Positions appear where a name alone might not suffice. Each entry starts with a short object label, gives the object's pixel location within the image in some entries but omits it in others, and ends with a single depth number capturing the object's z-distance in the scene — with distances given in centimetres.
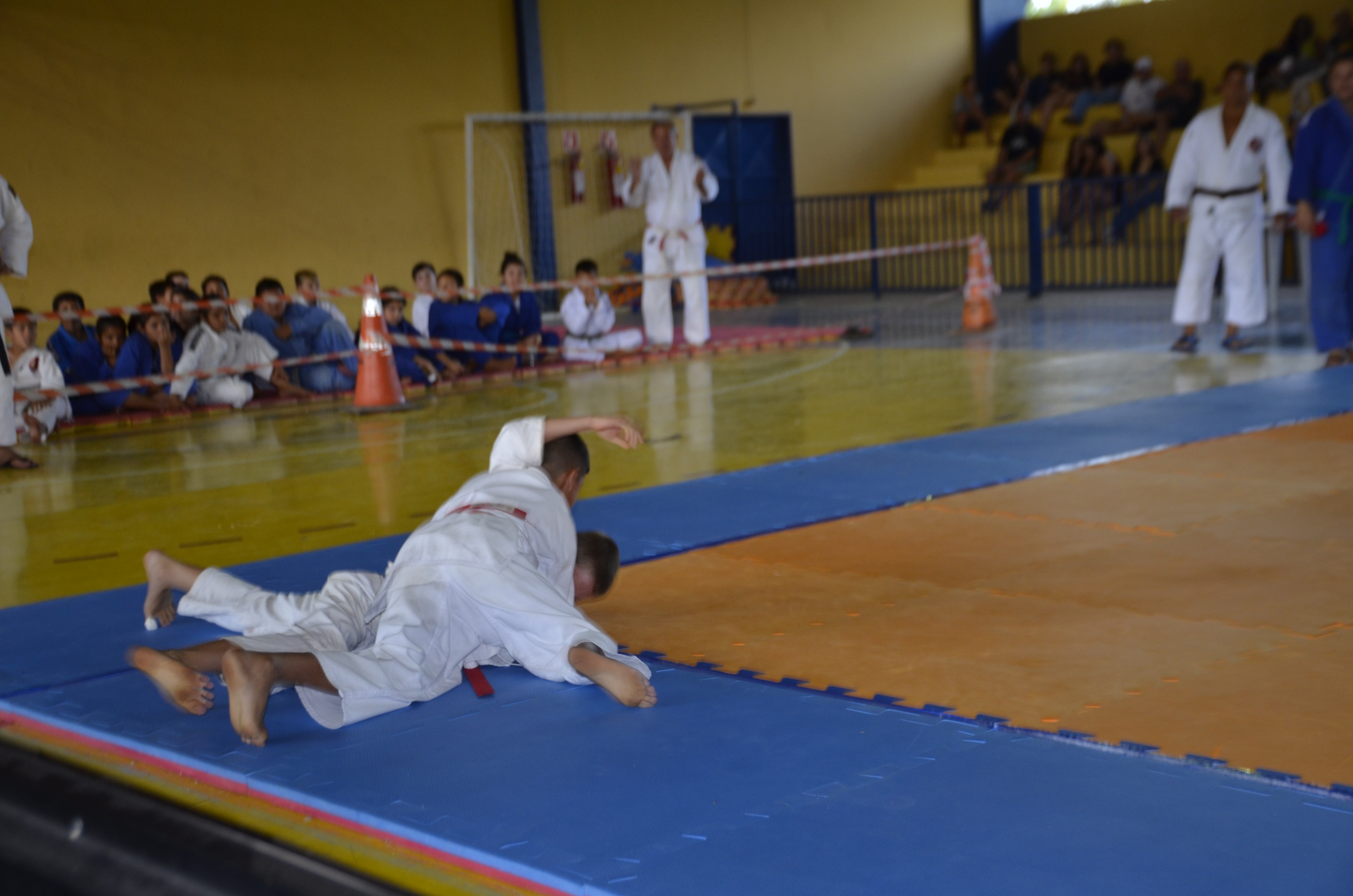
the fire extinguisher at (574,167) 1552
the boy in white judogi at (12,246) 654
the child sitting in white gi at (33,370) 788
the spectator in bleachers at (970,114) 1919
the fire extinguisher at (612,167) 1578
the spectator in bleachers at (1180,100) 1695
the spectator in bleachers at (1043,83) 1891
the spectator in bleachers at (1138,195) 1482
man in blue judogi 743
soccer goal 1476
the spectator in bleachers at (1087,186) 1531
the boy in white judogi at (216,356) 857
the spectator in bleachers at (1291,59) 1608
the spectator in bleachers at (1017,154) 1762
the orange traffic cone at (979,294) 1180
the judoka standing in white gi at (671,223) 1132
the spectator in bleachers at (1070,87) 1844
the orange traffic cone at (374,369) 826
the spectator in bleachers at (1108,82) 1802
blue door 1781
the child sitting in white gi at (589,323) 1059
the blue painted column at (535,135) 1522
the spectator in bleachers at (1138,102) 1711
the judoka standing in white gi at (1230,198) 829
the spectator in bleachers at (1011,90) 1906
